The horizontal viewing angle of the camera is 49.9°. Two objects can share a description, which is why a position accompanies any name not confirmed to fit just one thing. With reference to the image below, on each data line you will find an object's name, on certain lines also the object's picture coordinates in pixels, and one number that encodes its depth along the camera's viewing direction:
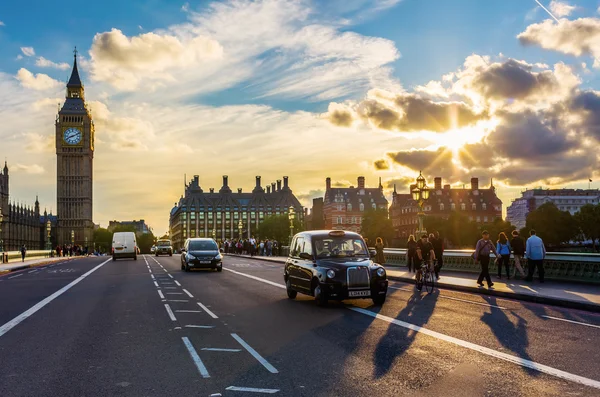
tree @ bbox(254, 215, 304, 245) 150.25
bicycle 20.56
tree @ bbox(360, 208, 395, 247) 122.25
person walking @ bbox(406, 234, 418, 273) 28.44
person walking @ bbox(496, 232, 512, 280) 24.48
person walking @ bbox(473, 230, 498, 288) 20.58
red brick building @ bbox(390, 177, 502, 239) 152.50
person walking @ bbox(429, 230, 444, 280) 26.53
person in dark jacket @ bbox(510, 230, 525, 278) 24.14
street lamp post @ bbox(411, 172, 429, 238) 31.20
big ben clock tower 163.00
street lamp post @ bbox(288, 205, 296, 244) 57.09
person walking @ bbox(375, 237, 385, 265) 30.34
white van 57.12
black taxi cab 15.45
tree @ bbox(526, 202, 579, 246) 97.19
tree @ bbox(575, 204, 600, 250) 93.94
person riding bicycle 20.78
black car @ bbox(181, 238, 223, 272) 33.91
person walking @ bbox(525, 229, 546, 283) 22.44
